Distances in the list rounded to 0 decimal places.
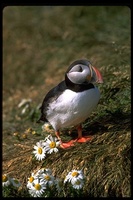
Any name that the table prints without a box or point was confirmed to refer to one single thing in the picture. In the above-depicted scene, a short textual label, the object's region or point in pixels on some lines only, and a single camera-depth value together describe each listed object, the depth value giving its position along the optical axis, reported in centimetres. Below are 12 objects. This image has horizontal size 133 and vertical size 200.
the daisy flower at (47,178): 610
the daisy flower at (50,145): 666
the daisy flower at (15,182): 637
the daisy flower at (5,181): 628
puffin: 634
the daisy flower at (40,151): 668
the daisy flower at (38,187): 605
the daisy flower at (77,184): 600
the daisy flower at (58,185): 618
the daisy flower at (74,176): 602
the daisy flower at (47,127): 795
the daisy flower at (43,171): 622
